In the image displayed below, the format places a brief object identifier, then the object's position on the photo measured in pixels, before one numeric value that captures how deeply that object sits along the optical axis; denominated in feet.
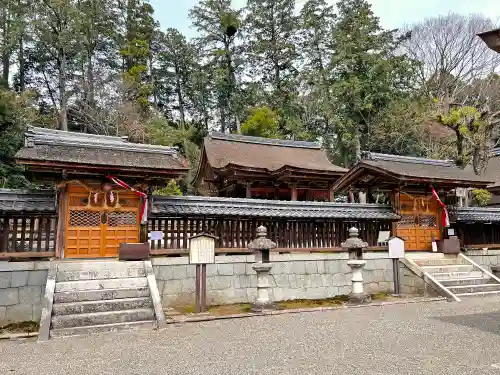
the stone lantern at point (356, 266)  30.12
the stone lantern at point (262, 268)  27.17
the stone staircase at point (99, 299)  21.45
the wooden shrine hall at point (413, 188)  40.32
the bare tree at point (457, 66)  79.66
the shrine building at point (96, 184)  28.63
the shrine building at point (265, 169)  53.21
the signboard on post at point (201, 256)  26.48
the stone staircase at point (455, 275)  33.50
